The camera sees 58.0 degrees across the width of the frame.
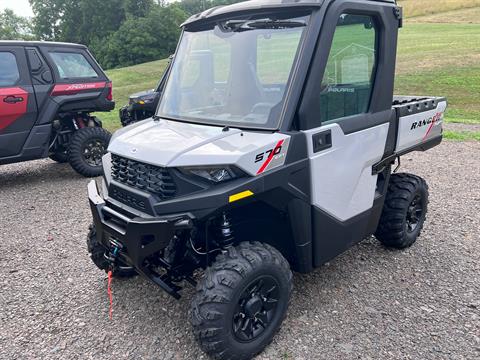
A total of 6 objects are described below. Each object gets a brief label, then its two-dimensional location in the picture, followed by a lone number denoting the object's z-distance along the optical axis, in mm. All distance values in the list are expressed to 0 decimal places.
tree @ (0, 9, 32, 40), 83312
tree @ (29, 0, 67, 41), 72688
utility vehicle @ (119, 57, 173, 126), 8680
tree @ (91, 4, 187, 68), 53625
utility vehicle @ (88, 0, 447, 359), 2639
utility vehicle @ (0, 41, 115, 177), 6367
